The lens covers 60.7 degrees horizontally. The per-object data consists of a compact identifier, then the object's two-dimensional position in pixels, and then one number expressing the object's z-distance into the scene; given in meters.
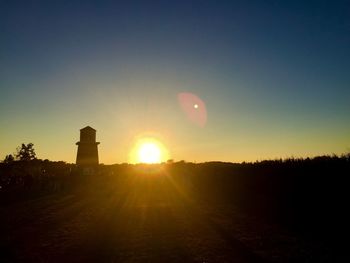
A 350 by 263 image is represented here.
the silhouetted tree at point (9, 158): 63.62
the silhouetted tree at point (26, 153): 67.25
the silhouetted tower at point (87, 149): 44.39
